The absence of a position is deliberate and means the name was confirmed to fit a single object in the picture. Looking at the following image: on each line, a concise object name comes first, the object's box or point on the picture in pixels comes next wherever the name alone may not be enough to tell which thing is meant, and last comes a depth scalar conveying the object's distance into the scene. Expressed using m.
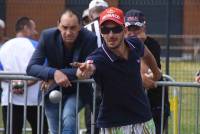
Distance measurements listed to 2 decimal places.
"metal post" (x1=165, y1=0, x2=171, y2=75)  22.05
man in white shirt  16.16
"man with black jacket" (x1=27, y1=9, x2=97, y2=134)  13.52
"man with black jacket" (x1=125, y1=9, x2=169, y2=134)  14.30
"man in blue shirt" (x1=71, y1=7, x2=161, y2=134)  11.90
